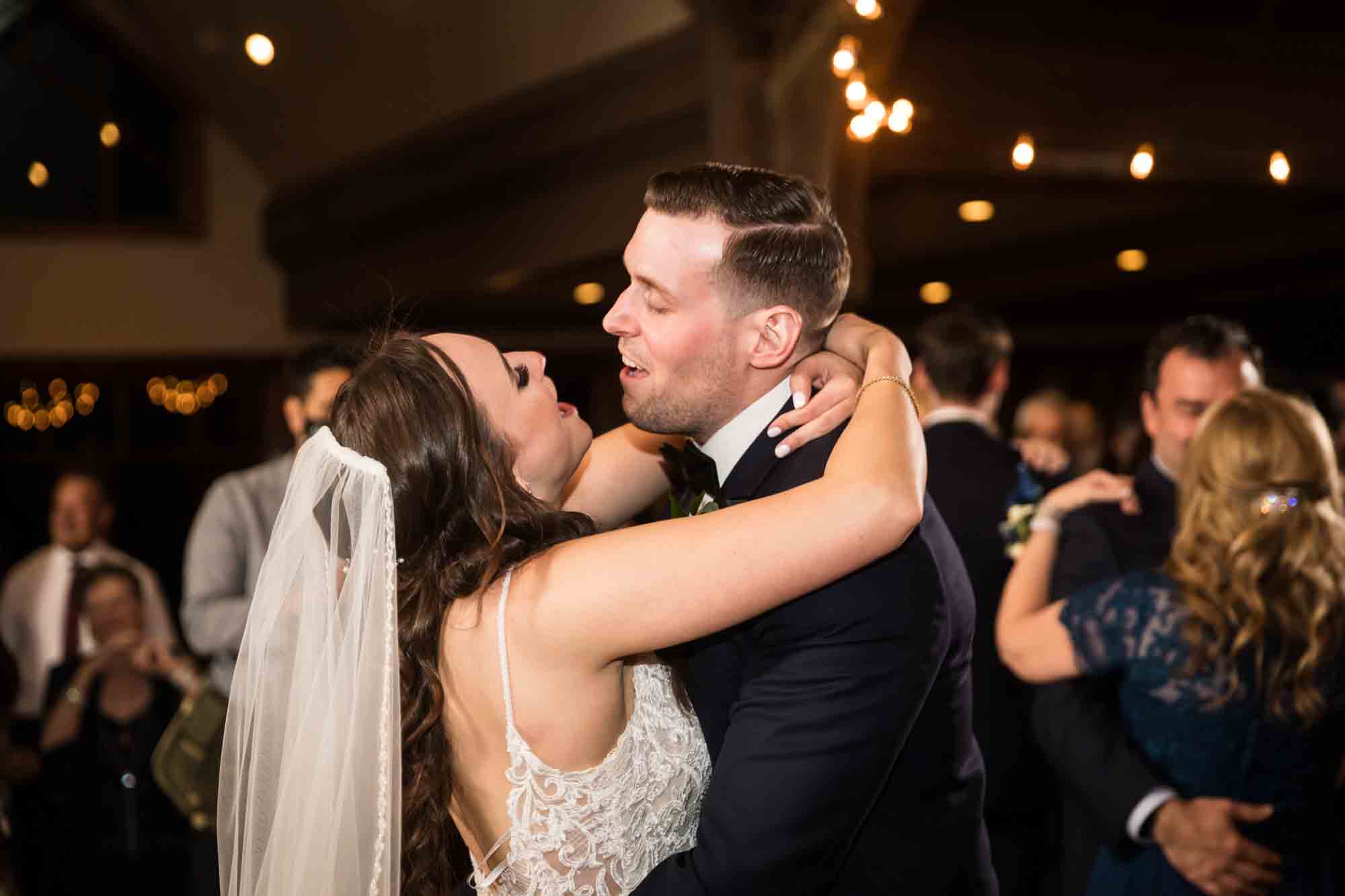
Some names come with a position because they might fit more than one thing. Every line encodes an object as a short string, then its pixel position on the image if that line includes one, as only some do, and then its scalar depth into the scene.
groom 1.53
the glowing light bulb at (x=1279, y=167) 2.41
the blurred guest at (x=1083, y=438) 7.01
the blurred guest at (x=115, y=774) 3.88
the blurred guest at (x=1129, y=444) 6.53
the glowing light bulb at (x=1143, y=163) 2.53
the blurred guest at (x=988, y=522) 3.32
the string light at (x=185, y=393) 9.52
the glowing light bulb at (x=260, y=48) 3.19
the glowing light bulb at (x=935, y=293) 9.20
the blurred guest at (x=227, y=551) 3.76
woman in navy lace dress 2.20
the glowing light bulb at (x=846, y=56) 2.79
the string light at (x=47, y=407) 9.25
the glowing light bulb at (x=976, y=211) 6.87
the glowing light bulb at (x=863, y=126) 2.76
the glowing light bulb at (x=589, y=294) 7.88
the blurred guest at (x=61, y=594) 5.31
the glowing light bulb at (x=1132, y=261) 8.04
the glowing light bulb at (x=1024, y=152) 2.49
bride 1.52
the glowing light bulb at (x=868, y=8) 2.57
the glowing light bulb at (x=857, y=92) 2.78
